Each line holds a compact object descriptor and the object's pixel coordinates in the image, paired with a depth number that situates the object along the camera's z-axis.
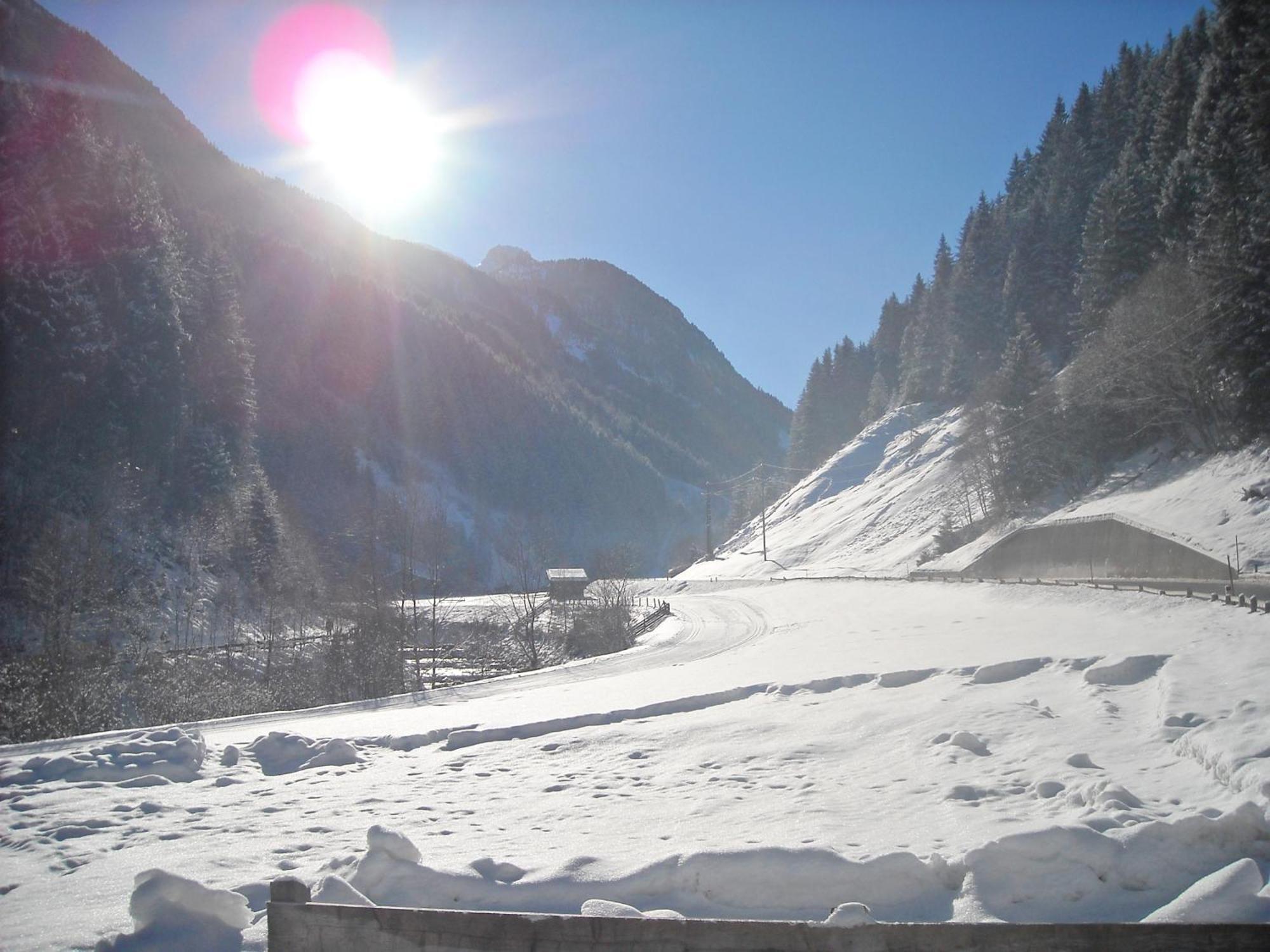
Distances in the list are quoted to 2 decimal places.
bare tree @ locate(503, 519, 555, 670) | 39.22
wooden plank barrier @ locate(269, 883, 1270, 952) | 3.12
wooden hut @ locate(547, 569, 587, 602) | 52.84
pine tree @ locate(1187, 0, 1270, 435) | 27.84
